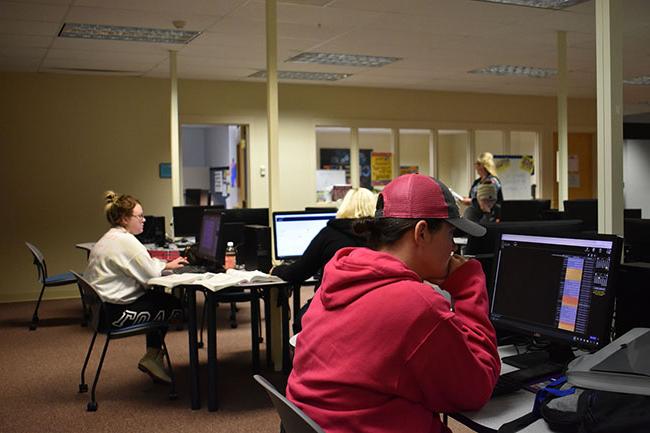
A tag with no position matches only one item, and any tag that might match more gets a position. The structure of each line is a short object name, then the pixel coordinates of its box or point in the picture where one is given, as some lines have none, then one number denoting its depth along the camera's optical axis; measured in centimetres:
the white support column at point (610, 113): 291
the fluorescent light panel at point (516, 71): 922
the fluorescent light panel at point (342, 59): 813
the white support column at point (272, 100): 543
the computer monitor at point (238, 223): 521
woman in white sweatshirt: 440
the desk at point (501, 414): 174
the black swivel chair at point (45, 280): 673
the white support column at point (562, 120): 677
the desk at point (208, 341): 421
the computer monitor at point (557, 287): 204
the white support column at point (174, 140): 780
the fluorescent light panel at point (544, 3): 588
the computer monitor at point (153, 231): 754
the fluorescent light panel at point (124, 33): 664
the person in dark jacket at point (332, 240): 425
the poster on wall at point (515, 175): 1165
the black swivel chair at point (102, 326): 424
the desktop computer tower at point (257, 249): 527
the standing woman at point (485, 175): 772
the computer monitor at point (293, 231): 543
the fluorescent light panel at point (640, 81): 1009
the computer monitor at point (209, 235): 527
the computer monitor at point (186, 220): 766
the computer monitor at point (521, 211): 666
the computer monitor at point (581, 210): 636
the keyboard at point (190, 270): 493
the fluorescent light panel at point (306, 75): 928
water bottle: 527
